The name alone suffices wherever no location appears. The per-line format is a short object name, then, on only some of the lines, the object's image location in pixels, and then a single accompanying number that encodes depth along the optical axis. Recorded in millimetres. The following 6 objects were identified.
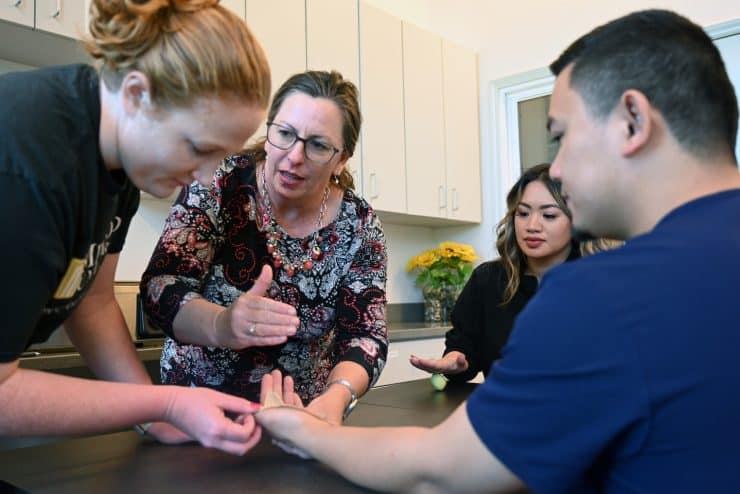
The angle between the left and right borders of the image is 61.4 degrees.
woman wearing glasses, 1260
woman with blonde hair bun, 708
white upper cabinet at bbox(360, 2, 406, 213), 3146
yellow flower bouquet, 3547
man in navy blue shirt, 562
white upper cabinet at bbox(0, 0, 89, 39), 1833
